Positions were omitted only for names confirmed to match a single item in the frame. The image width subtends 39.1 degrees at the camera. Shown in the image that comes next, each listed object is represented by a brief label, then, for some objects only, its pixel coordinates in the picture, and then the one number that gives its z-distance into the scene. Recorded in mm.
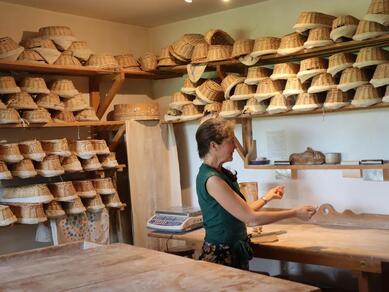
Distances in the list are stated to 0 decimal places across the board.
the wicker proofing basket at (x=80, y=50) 4215
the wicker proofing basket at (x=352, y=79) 3479
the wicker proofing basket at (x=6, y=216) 3584
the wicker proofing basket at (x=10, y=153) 3688
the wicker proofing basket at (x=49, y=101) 3965
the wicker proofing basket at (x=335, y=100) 3582
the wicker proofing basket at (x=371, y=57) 3432
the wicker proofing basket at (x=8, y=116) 3664
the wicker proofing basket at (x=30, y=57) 3900
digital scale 3820
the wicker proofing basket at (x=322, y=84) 3619
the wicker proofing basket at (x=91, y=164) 4156
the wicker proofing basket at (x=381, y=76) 3365
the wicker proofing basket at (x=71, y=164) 4020
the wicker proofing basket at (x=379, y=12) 3326
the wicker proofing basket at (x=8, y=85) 3740
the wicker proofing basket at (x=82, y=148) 4113
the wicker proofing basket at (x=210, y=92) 4293
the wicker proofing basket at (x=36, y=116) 3830
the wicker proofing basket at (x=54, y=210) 3887
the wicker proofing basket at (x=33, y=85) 3898
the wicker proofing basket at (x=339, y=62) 3570
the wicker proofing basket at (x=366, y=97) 3432
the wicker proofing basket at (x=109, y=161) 4285
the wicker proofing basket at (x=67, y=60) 4105
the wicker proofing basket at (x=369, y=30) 3379
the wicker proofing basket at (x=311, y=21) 3645
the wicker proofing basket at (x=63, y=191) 3955
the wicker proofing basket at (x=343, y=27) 3514
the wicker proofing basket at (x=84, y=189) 4125
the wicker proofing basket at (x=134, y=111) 4559
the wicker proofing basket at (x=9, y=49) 3770
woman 2977
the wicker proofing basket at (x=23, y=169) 3732
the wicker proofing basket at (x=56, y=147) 3936
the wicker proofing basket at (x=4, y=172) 3623
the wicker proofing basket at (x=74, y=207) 4008
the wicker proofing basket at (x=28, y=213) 3728
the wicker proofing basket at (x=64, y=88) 4121
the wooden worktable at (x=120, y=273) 2234
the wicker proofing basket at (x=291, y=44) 3772
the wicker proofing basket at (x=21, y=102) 3766
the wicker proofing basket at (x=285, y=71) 3852
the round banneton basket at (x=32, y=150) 3785
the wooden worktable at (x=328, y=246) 2891
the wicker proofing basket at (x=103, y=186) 4250
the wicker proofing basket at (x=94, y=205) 4176
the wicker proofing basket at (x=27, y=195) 3785
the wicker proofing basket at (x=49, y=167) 3850
